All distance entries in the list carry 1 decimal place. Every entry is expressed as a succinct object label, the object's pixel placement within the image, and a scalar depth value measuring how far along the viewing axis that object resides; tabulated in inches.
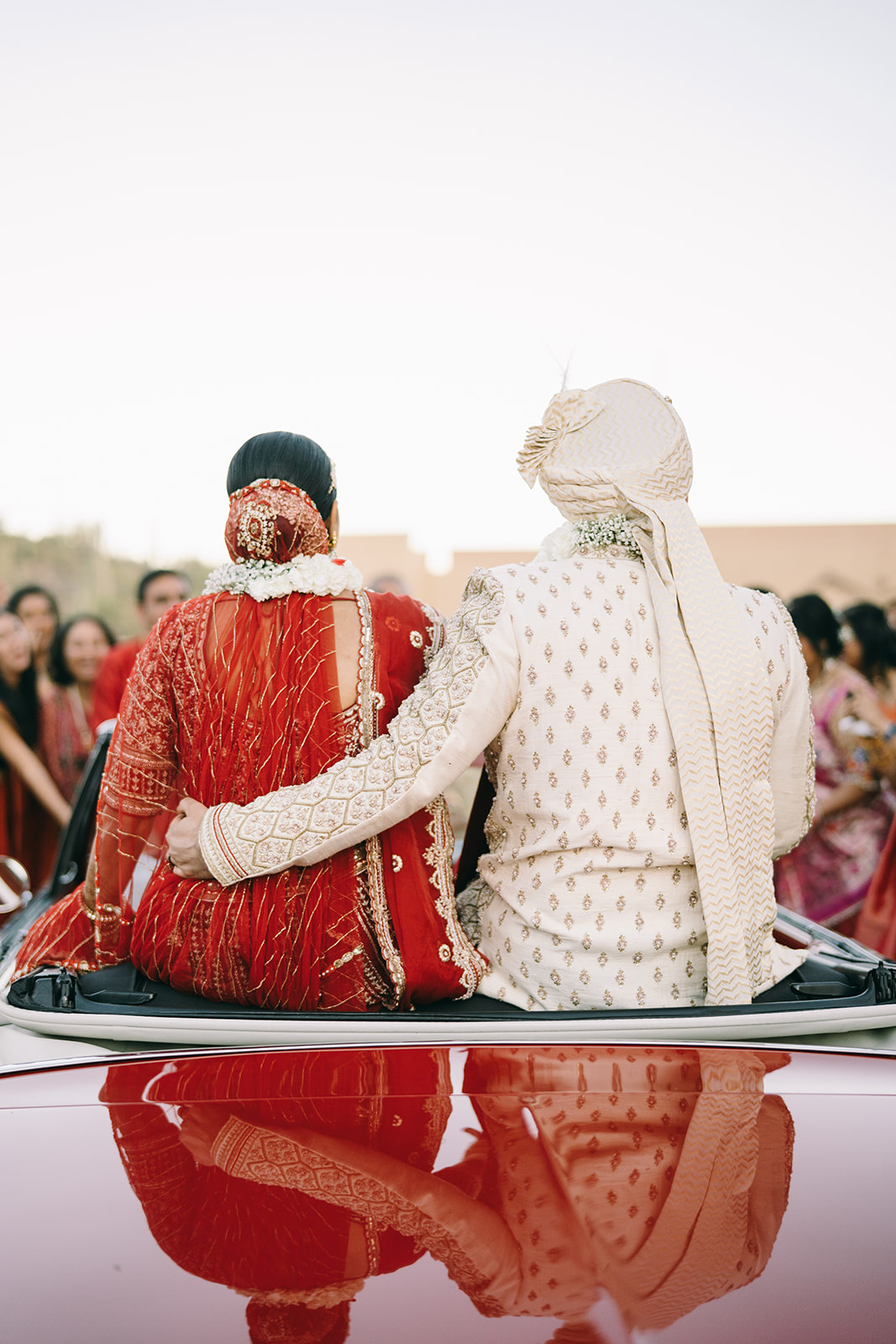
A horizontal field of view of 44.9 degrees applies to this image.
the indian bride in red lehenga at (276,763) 78.2
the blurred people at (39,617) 253.1
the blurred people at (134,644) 194.4
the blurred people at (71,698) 247.6
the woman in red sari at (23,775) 241.3
